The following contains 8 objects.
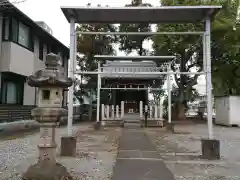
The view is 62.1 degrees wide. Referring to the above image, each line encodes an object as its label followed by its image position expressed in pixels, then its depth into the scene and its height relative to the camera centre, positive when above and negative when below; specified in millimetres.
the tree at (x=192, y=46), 13552 +4139
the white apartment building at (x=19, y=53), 10517 +2734
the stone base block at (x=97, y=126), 11009 -1417
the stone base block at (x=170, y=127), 10561 -1396
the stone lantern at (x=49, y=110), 3579 -179
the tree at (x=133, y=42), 17936 +5628
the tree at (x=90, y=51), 17853 +4483
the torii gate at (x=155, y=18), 5171 +2342
